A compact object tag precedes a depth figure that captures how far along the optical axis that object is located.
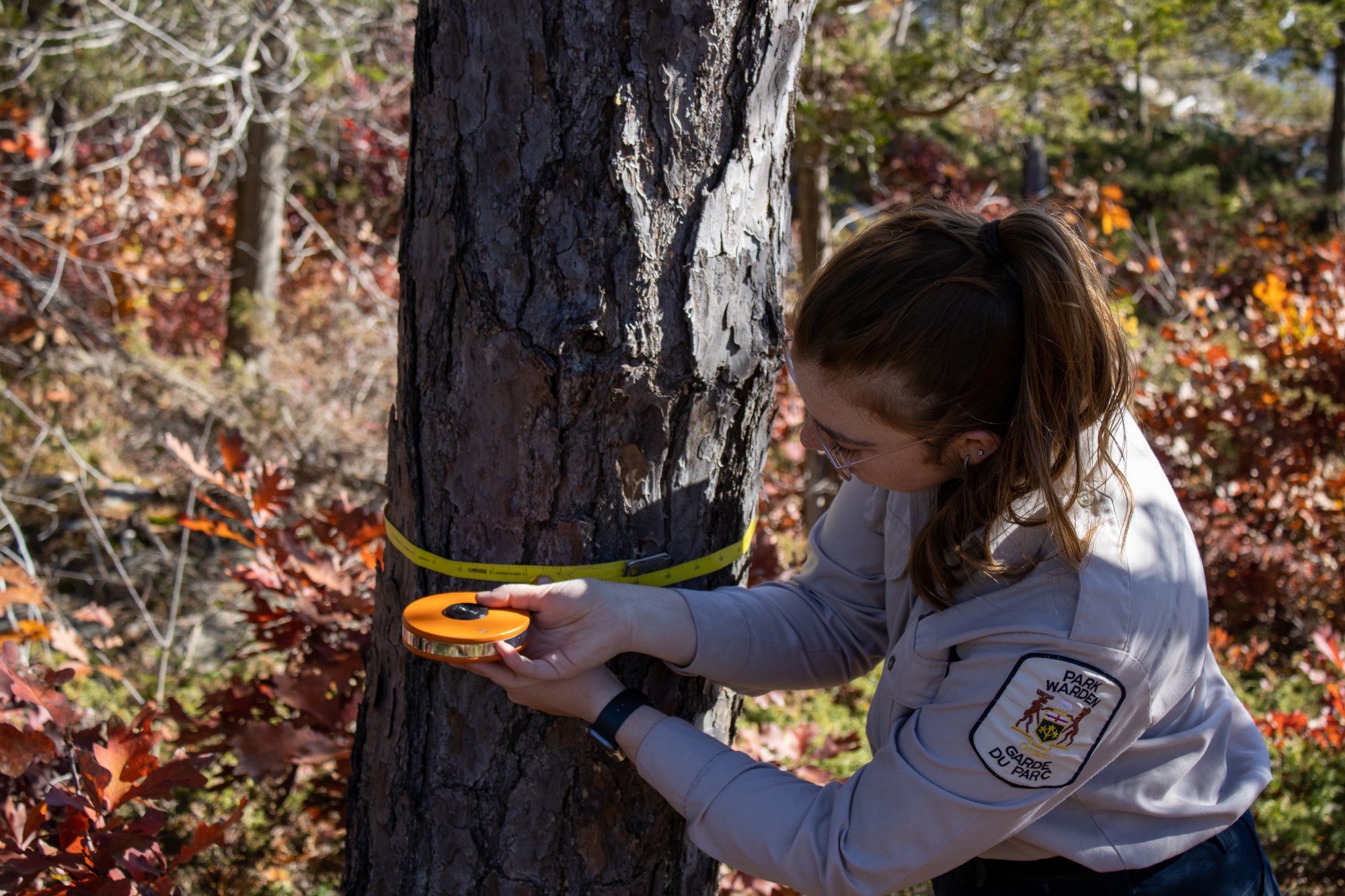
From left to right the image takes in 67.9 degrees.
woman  1.32
